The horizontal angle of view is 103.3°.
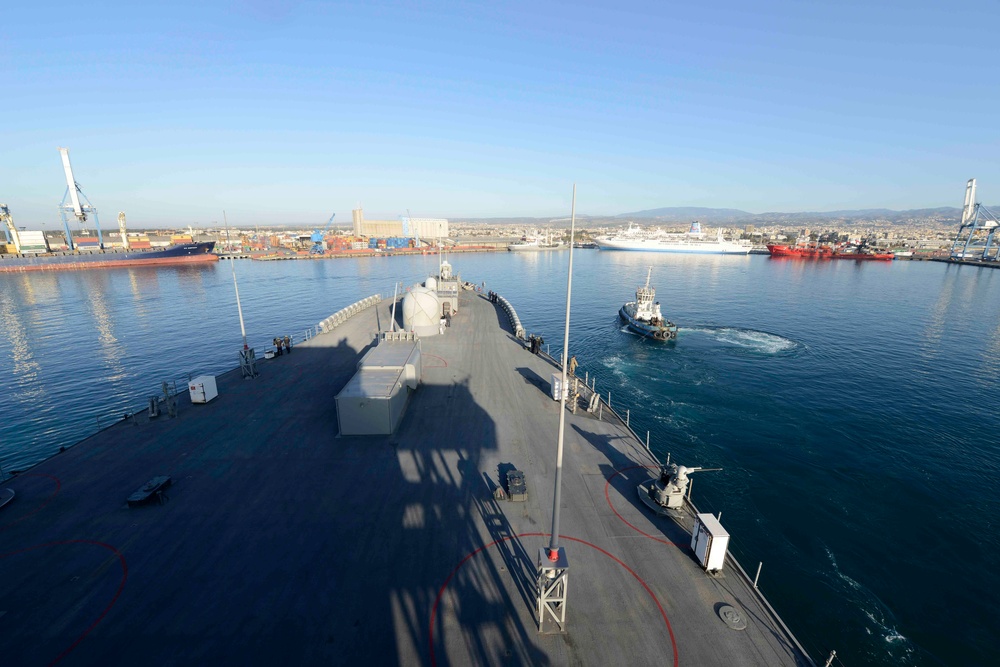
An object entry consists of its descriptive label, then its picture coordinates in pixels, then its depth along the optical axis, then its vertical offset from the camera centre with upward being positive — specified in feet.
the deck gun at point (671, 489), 61.71 -38.69
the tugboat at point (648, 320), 206.80 -44.73
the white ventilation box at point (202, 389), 95.09 -36.25
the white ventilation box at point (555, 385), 98.36 -36.71
